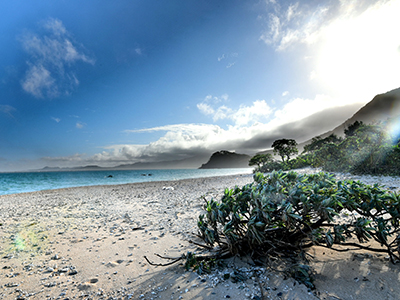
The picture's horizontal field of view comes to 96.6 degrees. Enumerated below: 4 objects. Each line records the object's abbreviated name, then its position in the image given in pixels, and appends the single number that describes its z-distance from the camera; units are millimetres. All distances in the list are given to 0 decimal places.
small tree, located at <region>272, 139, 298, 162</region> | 49078
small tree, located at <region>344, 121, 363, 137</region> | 58156
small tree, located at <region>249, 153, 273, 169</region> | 52650
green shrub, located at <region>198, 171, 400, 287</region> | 3109
